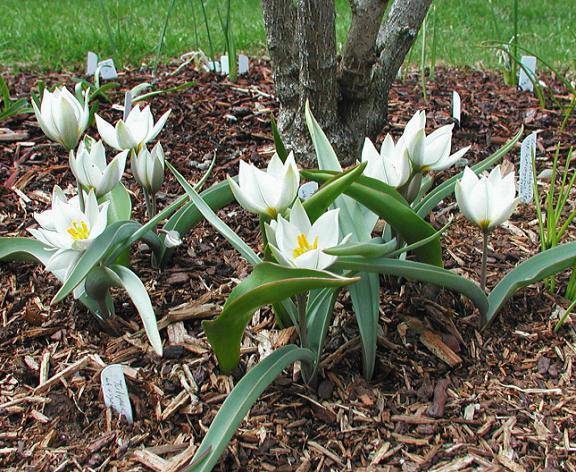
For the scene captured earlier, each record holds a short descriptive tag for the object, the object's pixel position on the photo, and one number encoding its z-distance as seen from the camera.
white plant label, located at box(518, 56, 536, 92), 1.06
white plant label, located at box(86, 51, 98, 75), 1.08
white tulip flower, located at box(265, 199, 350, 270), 0.52
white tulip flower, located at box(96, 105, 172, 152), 0.67
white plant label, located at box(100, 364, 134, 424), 0.57
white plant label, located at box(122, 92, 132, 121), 0.81
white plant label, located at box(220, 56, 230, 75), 1.16
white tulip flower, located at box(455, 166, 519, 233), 0.59
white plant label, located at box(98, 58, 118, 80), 1.07
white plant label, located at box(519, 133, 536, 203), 0.74
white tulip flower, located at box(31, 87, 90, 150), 0.64
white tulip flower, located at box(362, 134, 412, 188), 0.61
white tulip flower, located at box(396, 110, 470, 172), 0.60
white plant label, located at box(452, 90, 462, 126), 0.91
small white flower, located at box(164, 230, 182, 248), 0.65
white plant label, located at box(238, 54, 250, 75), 1.16
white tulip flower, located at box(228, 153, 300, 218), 0.55
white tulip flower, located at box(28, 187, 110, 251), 0.58
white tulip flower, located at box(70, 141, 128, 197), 0.62
